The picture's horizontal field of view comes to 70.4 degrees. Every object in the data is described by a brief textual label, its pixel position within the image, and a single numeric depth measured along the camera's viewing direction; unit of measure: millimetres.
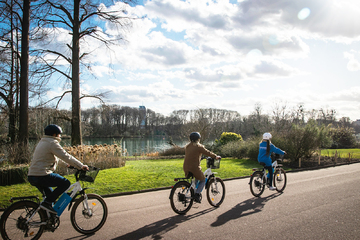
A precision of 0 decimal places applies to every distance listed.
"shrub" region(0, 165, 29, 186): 7898
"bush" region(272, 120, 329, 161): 15633
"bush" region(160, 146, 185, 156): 24016
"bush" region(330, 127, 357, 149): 32406
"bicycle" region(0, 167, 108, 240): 3953
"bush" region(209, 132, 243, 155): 23447
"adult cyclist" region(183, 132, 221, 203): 5672
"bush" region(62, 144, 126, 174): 11211
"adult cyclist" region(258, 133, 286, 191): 7402
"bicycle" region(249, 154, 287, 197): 7254
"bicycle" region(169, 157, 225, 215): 5527
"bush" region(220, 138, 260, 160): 17312
